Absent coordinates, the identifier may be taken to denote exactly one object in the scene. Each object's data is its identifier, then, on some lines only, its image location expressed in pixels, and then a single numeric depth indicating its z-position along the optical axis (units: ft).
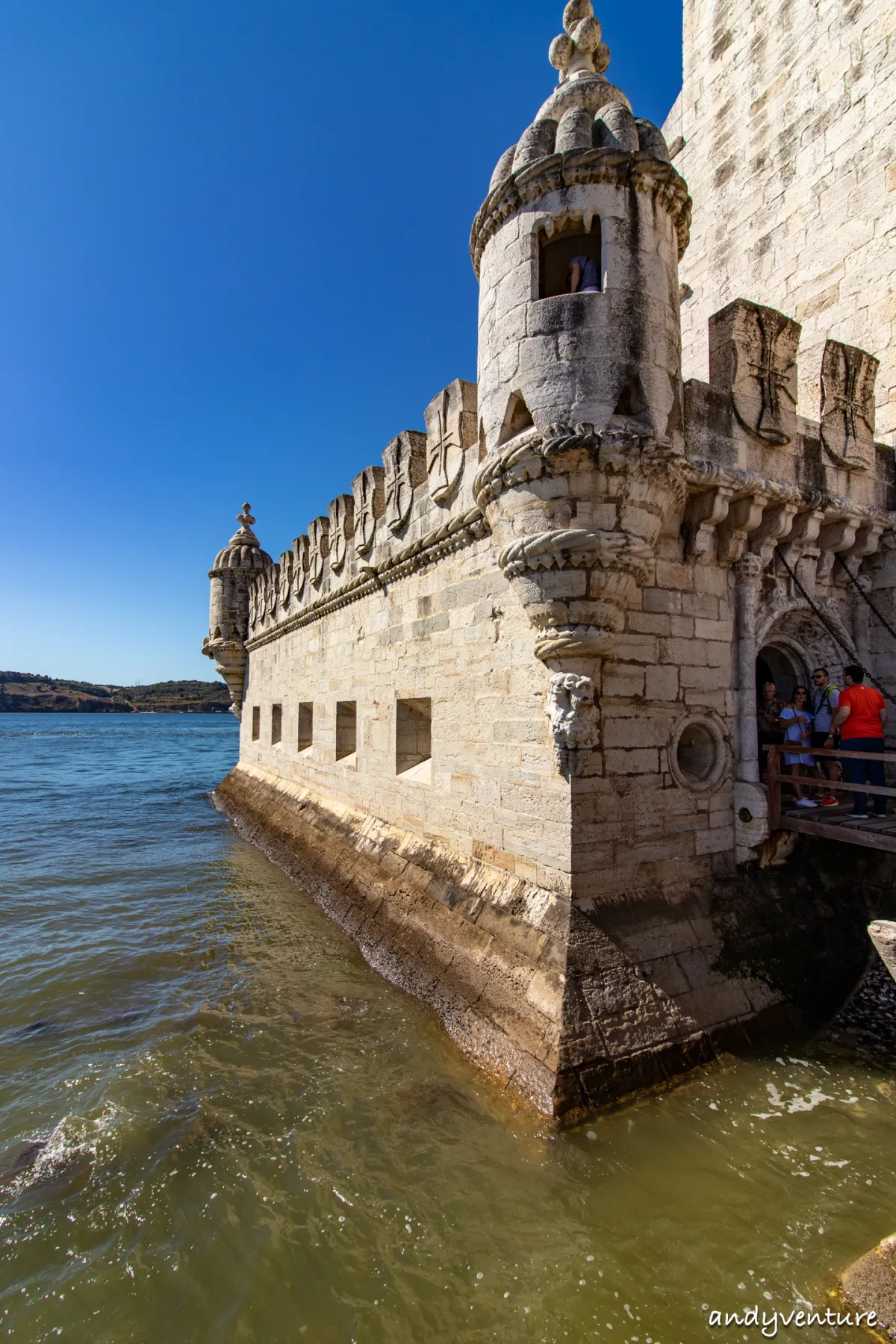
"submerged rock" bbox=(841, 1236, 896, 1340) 8.04
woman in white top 17.98
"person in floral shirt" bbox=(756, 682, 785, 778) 18.72
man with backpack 18.62
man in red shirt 16.92
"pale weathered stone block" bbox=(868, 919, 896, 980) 10.21
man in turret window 15.11
